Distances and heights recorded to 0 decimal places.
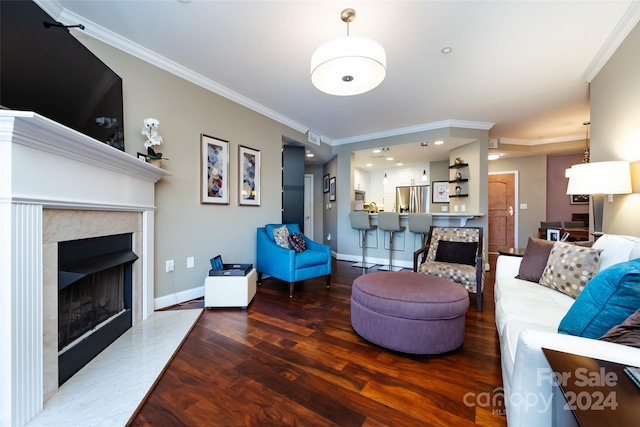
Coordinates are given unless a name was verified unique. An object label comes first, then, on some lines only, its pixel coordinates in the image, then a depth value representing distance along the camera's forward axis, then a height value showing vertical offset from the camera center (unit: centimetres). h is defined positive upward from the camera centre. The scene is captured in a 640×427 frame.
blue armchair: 295 -61
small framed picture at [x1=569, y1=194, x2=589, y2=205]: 553 +24
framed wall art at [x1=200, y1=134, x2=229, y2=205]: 289 +49
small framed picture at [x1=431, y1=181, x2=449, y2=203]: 602 +48
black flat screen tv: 130 +84
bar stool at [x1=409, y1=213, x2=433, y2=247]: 401 -19
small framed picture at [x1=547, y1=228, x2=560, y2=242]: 316 -30
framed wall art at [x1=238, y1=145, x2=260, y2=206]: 333 +48
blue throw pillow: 88 -33
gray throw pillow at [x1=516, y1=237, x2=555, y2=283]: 200 -40
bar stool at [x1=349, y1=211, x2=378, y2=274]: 467 -25
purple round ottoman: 169 -73
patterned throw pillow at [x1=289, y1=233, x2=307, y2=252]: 334 -43
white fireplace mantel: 109 -6
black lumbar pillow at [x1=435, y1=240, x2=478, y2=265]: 292 -49
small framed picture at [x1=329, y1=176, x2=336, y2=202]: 549 +50
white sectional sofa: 75 -57
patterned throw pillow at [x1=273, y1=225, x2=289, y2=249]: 333 -34
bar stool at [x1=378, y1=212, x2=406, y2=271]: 431 -24
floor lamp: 199 +27
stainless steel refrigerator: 643 +33
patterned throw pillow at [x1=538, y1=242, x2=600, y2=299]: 160 -38
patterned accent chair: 257 -54
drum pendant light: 157 +101
